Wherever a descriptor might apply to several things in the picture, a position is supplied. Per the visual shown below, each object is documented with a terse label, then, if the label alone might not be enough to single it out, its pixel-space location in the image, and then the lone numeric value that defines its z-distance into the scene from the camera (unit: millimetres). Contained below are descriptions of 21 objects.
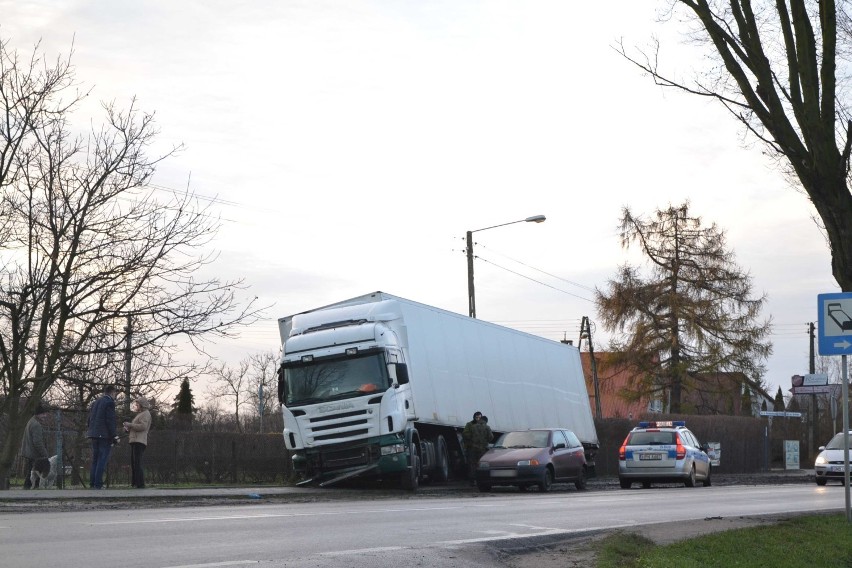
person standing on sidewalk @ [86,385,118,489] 21828
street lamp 35656
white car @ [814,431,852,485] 34219
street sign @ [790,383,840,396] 46500
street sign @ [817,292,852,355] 15656
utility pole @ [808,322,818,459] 61731
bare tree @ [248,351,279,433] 84250
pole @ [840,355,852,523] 15023
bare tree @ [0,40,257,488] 24406
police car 29609
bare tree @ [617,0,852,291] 16094
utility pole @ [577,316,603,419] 59516
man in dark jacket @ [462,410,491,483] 27078
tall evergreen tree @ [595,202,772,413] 59281
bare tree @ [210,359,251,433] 89062
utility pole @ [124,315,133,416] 24477
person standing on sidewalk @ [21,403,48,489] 24031
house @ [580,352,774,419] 59719
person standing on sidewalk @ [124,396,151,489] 22453
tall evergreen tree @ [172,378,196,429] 72312
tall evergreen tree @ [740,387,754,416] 60803
